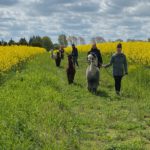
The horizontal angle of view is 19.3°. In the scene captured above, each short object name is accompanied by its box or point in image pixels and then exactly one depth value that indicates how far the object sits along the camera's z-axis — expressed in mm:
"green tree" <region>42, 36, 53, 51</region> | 123012
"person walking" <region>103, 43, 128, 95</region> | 15953
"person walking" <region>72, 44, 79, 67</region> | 29362
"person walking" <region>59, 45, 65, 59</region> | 36312
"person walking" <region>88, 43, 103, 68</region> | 17898
